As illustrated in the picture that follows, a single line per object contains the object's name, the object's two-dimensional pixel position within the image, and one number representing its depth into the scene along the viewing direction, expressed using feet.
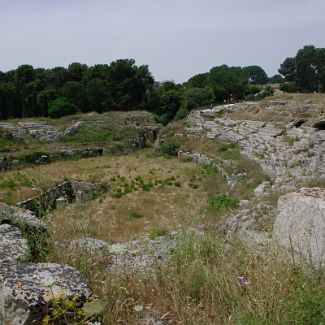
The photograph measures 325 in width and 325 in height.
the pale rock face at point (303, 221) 11.66
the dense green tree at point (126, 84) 162.61
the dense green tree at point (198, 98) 142.31
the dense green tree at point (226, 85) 160.25
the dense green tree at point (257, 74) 374.06
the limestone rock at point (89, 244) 12.57
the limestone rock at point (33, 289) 8.27
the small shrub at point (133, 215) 50.41
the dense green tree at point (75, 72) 177.17
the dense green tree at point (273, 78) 402.93
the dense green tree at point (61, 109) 128.57
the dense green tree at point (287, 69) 241.96
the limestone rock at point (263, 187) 41.33
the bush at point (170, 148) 92.07
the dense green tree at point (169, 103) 164.96
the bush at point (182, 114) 136.93
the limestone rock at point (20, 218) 14.61
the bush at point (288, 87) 182.50
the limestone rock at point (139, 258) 11.78
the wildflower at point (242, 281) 8.73
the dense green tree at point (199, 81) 175.52
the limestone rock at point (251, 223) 16.61
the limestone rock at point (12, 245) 11.71
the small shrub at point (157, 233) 20.69
